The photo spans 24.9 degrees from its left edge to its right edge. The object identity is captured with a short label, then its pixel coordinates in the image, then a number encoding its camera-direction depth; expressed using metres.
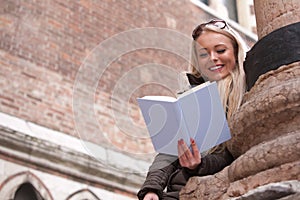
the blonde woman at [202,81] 1.83
